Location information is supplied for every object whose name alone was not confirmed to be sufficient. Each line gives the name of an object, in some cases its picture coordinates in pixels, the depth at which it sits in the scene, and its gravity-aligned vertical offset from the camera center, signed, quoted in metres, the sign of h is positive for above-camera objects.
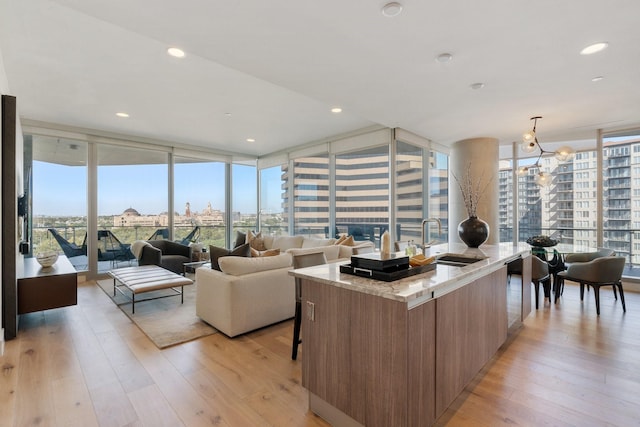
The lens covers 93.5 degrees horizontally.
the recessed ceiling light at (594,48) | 2.44 +1.35
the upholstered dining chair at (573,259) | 4.18 -0.71
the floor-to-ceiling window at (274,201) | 7.54 +0.26
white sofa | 3.00 -0.87
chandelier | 4.04 +0.79
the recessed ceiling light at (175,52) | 2.87 +1.55
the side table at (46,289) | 3.21 -0.87
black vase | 3.02 -0.21
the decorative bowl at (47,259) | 3.63 -0.59
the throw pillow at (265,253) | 3.72 -0.53
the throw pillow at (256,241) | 5.84 -0.60
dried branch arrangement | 5.74 +0.47
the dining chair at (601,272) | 3.58 -0.74
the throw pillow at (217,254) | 3.38 -0.49
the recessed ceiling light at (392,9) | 1.95 +1.33
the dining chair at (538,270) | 3.72 -0.74
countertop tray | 1.68 -0.37
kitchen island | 1.46 -0.73
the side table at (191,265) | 5.40 -1.01
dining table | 4.23 -0.63
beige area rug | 3.03 -1.26
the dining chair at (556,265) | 4.41 -0.80
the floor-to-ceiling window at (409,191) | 5.57 +0.37
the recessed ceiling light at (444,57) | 2.61 +1.35
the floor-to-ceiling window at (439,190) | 6.31 +0.45
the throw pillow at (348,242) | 4.77 -0.50
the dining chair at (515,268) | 3.08 -0.59
